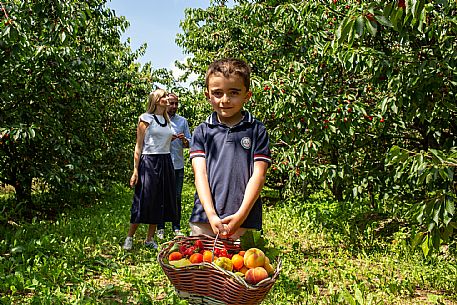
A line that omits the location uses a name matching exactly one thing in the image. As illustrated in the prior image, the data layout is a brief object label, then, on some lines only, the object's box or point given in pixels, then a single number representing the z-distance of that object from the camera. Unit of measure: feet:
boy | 7.89
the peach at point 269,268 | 6.88
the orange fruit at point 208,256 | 6.84
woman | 16.53
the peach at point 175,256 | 7.21
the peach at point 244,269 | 6.79
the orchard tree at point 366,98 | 8.71
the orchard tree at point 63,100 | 14.41
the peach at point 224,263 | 6.64
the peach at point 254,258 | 6.66
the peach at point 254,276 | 6.45
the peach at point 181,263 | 6.88
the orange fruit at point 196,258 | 6.97
